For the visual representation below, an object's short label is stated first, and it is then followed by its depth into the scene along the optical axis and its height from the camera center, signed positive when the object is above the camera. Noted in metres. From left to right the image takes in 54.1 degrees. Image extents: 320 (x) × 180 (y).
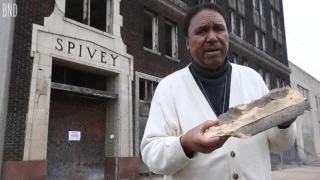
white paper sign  10.38 +0.11
